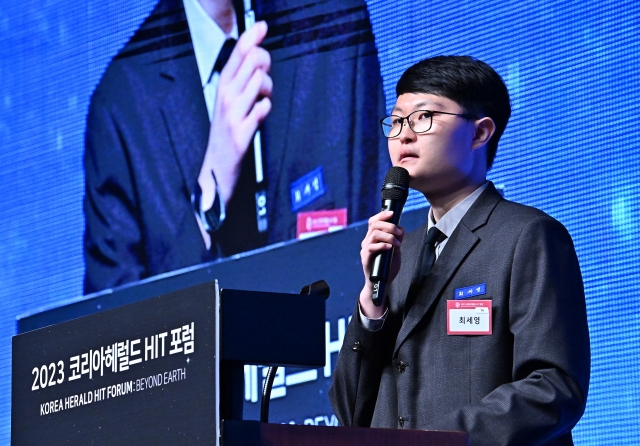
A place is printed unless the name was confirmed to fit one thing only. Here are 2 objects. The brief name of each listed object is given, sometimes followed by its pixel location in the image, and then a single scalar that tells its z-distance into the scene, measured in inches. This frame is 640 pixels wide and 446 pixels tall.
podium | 210.0
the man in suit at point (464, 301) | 223.1
